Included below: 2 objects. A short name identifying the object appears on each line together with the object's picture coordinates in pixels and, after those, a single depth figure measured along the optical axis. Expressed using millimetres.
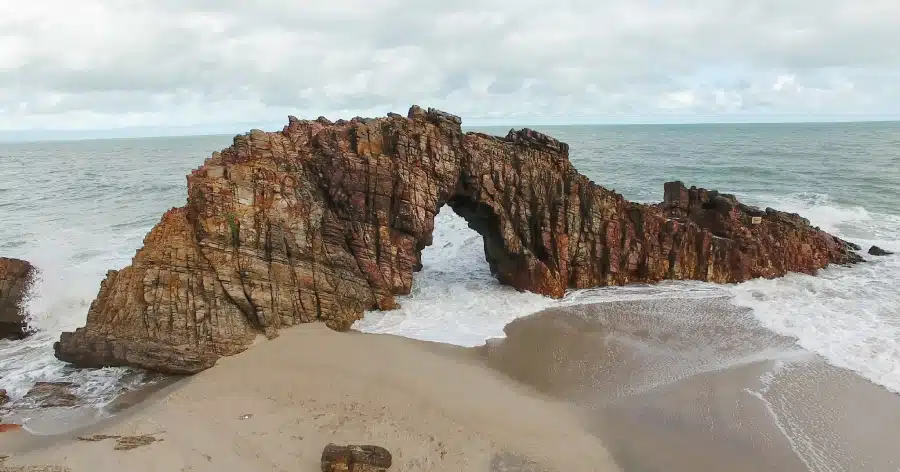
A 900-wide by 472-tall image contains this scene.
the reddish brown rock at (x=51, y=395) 13773
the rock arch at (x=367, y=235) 15766
